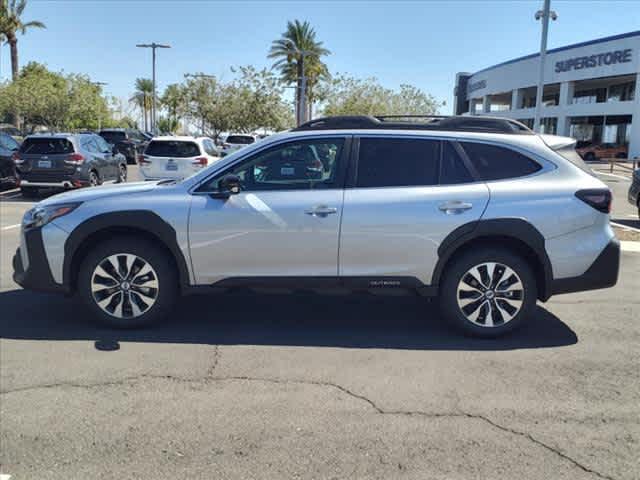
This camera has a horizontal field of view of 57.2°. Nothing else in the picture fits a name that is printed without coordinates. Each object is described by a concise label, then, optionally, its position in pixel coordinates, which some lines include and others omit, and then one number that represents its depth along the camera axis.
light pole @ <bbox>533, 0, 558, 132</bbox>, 18.62
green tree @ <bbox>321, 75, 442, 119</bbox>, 54.59
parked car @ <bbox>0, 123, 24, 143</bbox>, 38.24
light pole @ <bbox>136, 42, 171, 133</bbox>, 40.66
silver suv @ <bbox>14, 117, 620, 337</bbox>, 4.79
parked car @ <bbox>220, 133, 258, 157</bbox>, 30.22
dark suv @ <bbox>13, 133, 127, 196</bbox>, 14.56
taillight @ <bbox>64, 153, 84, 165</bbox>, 14.57
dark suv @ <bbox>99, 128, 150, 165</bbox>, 28.94
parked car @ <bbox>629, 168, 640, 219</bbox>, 12.27
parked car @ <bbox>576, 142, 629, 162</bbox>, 40.75
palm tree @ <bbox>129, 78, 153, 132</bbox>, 81.81
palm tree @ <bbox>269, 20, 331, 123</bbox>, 49.16
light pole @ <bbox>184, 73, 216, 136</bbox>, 46.09
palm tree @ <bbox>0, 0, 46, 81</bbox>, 39.88
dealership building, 40.94
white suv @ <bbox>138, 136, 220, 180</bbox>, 13.91
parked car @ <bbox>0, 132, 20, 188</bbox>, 15.50
